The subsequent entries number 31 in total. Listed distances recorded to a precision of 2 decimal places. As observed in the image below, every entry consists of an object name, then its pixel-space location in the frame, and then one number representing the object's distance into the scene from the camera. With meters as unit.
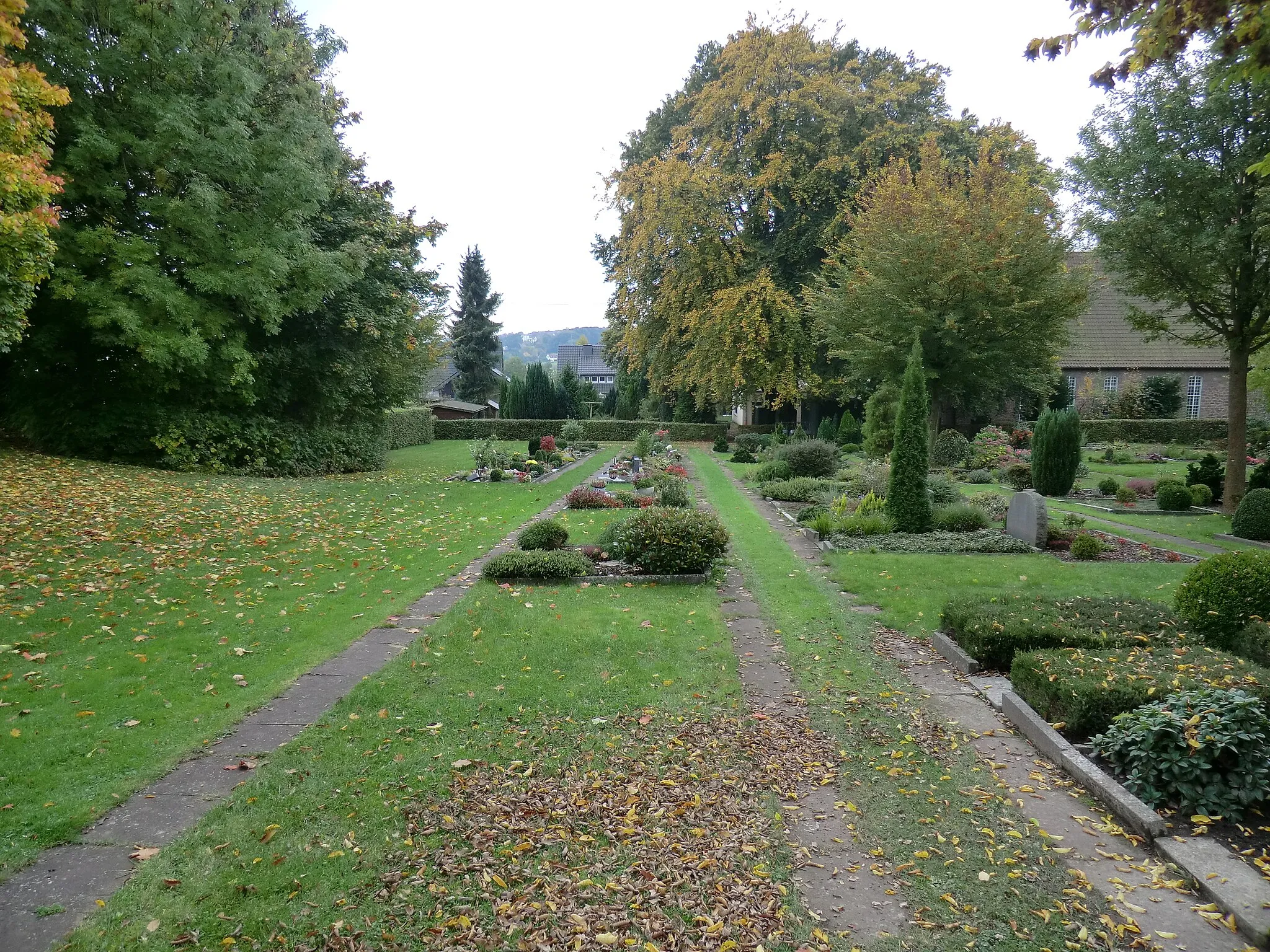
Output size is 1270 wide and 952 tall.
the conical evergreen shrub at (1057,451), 16.77
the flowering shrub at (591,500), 14.55
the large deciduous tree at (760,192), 26.45
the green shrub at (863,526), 11.84
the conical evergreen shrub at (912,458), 11.57
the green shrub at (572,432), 31.38
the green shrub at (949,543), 10.95
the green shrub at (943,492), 14.28
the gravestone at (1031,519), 11.09
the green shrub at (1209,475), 16.38
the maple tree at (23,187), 8.30
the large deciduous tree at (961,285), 16.80
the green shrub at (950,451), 23.12
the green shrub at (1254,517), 11.54
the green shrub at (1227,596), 5.46
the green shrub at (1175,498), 15.02
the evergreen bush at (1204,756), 3.78
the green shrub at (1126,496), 16.02
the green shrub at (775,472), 19.30
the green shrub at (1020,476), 18.48
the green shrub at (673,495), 13.84
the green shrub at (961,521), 12.23
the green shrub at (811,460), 19.42
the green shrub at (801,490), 16.12
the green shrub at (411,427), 33.00
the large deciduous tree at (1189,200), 12.24
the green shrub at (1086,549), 10.30
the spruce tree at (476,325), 52.31
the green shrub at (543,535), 9.99
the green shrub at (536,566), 8.88
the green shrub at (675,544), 9.09
